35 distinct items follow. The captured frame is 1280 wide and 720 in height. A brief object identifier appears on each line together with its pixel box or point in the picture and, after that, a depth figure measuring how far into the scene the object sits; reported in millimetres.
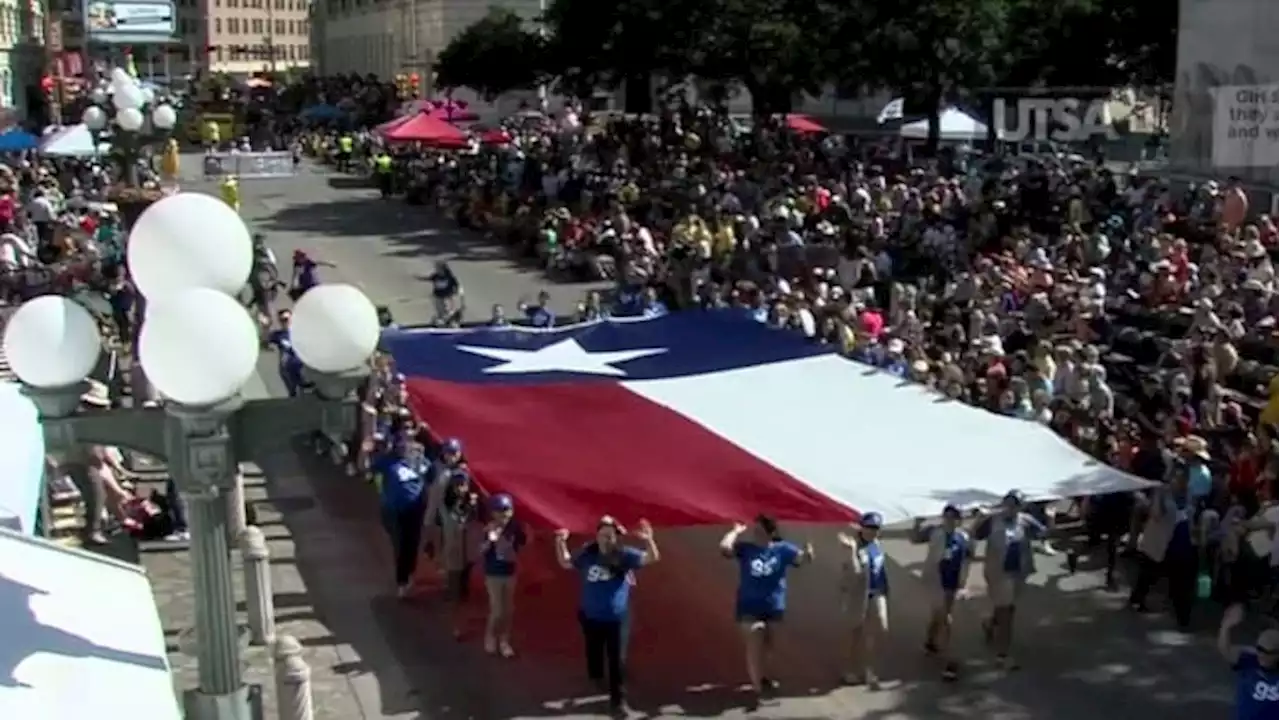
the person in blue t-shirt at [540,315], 18688
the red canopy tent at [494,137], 45469
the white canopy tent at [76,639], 7207
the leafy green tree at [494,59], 51406
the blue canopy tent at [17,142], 43062
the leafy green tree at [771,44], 37906
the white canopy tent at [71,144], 39750
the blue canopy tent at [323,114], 66938
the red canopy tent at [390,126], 41206
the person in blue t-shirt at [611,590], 10789
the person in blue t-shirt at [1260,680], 8859
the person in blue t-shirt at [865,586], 11102
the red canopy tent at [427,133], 40719
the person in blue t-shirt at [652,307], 18159
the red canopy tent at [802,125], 42369
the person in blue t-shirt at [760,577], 10812
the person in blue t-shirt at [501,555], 11586
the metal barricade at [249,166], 49219
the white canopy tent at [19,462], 10859
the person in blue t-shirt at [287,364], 16484
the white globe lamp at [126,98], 21594
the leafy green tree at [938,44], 35625
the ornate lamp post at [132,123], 21484
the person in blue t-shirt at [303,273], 23438
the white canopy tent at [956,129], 42969
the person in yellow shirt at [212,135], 55666
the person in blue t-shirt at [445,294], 22828
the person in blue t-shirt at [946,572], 11312
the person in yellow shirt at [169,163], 36356
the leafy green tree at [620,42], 40781
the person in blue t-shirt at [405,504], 13094
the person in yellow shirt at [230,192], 32012
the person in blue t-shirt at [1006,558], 11398
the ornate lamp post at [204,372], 6297
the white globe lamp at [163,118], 22078
